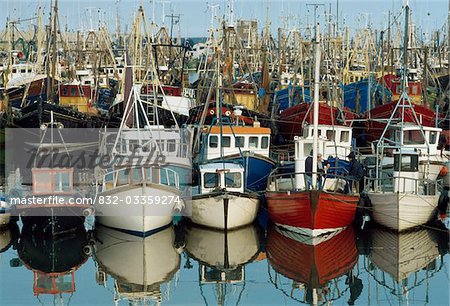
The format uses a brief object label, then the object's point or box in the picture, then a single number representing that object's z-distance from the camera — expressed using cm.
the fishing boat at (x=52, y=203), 2212
